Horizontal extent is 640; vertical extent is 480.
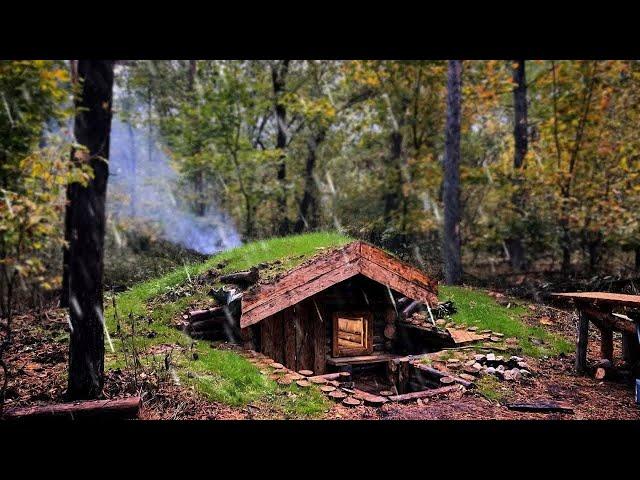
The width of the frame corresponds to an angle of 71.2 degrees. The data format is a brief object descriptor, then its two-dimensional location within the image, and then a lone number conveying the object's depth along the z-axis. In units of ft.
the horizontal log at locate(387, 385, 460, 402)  21.12
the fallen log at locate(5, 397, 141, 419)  15.67
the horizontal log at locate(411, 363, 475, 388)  22.63
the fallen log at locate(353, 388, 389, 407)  20.42
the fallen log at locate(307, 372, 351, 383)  22.27
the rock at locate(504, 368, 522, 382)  23.43
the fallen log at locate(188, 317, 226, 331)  28.09
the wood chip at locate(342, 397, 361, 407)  20.15
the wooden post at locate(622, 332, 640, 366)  22.67
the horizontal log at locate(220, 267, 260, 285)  29.73
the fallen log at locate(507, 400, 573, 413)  19.52
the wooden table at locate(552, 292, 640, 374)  20.89
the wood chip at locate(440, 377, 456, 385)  23.11
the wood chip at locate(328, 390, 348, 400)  20.71
